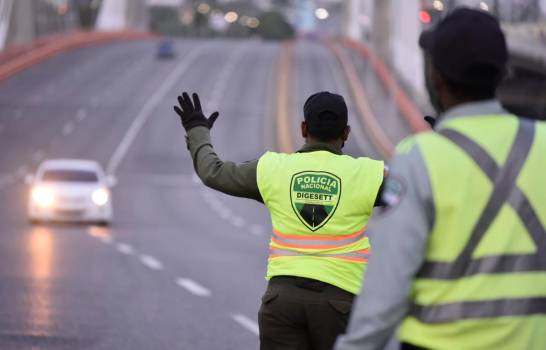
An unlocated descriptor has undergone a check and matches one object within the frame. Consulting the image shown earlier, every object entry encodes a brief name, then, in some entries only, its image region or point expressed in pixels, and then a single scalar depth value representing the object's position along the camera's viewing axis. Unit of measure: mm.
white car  57687
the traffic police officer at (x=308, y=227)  12492
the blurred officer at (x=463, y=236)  7777
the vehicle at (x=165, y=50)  193012
